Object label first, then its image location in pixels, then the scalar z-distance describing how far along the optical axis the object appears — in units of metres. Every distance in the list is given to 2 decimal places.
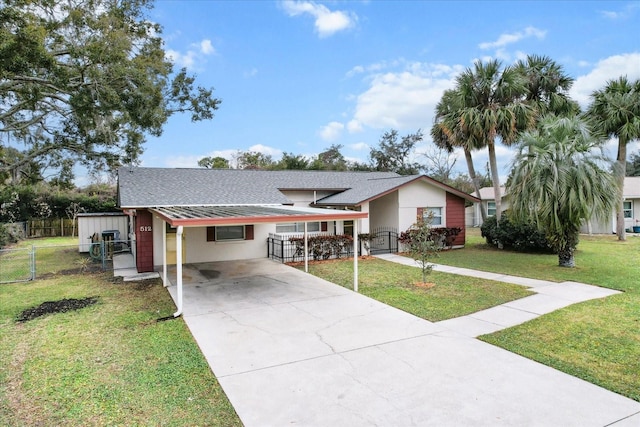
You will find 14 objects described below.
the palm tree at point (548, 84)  18.62
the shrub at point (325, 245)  14.71
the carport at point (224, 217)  7.61
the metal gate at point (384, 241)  16.94
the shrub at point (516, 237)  15.84
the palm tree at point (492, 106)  16.53
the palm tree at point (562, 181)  10.97
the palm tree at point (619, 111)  17.92
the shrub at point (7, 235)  18.74
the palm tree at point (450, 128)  17.86
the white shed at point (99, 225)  17.22
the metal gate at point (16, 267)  11.41
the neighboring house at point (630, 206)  23.38
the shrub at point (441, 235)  16.61
